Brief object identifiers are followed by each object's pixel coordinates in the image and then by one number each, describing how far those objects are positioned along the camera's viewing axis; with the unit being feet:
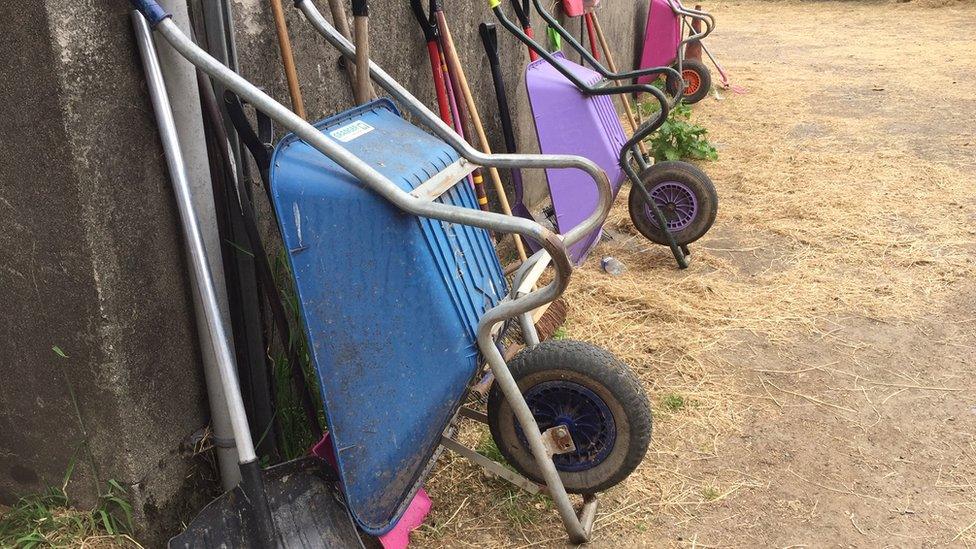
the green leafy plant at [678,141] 17.43
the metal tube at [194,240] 5.50
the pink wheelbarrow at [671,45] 24.66
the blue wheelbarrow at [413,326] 5.72
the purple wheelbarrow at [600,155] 11.78
